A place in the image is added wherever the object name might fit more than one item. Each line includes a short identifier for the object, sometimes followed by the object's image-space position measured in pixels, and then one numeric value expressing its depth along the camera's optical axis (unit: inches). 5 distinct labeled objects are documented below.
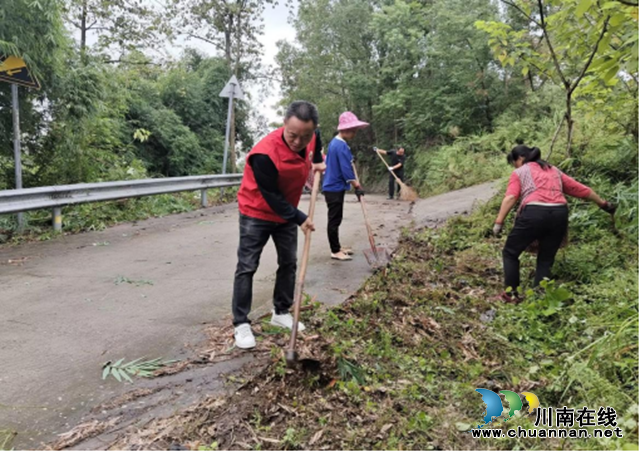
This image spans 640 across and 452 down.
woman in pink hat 233.6
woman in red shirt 175.8
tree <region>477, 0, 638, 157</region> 131.8
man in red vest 131.6
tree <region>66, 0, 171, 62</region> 509.7
